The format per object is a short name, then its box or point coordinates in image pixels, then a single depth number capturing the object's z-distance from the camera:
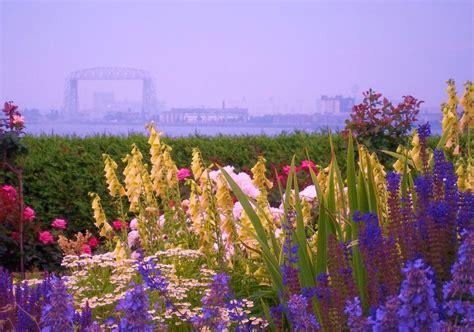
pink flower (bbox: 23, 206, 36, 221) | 9.31
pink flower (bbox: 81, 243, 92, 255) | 8.40
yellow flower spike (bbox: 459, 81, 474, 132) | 6.96
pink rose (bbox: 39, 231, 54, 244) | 9.24
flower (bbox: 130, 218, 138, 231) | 7.21
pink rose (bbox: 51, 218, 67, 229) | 9.58
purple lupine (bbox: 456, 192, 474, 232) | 3.89
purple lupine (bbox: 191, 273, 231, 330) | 2.93
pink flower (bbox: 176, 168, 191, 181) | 7.89
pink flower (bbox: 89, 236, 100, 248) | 9.04
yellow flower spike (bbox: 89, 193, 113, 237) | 6.67
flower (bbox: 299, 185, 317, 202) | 6.58
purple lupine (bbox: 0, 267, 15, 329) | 3.90
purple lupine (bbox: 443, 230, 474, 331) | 2.50
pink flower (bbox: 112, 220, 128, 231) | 6.84
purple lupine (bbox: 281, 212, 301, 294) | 3.62
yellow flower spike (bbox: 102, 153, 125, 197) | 6.54
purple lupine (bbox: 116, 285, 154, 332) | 2.56
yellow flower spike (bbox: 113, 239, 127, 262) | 6.19
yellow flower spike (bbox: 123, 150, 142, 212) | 6.57
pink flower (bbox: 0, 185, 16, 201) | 9.16
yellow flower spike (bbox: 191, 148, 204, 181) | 6.36
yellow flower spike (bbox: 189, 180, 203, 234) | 6.00
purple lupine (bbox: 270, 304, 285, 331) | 3.61
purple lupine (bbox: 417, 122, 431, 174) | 4.35
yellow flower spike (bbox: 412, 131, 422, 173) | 5.88
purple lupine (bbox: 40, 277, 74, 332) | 2.74
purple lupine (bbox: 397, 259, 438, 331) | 2.20
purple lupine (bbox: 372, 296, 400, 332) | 2.33
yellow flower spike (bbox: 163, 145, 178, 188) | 6.55
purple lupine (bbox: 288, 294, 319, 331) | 2.87
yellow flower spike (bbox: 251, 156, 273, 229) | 5.64
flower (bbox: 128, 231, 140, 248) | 7.28
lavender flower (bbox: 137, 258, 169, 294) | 3.54
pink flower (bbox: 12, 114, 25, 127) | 9.77
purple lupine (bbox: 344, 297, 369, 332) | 2.42
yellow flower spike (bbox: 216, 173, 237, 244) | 5.82
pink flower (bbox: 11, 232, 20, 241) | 9.32
